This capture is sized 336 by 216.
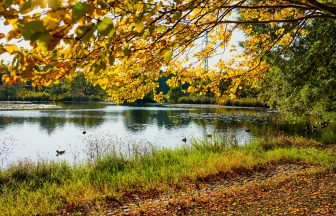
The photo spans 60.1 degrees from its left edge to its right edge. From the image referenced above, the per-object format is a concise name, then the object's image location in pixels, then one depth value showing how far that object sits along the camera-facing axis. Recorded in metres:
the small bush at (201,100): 63.28
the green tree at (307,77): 11.93
